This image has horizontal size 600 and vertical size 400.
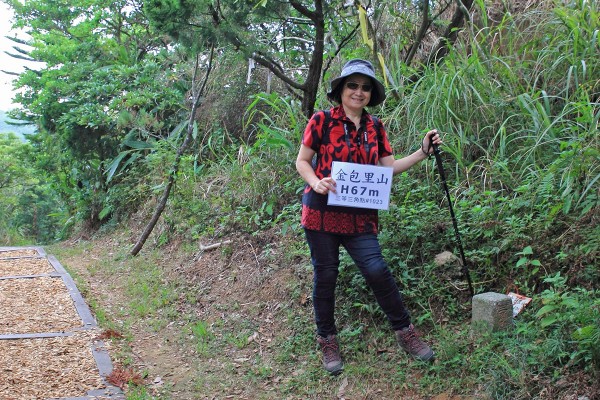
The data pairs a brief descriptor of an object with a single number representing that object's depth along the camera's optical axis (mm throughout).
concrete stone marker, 3699
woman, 3859
